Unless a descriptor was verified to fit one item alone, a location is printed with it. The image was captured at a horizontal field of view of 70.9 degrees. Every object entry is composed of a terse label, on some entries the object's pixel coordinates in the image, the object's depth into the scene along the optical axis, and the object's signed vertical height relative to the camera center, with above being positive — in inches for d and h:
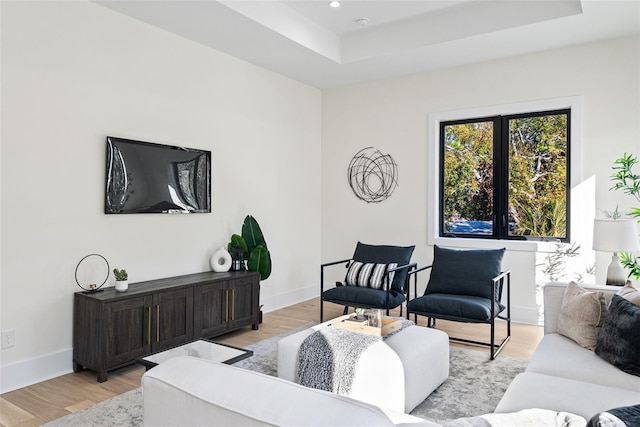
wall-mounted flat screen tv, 146.6 +11.2
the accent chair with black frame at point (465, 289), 142.2 -26.9
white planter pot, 137.0 -23.3
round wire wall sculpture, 225.5 +18.9
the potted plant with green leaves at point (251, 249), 182.7 -16.0
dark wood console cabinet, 127.7 -34.0
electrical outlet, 121.2 -35.3
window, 187.3 +16.2
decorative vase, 177.5 -20.0
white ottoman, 99.4 -36.7
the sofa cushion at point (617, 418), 39.0 -18.1
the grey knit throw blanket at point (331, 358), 101.0 -34.5
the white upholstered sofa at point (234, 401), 35.6 -16.5
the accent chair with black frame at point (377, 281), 166.4 -27.0
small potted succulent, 137.1 -21.8
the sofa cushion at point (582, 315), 101.7 -23.8
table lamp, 136.1 -8.2
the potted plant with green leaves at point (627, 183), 142.1 +11.4
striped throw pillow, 172.9 -24.7
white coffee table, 96.9 -33.5
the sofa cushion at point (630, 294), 96.5 -17.9
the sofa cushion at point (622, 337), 85.7 -24.6
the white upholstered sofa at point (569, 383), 72.3 -30.6
